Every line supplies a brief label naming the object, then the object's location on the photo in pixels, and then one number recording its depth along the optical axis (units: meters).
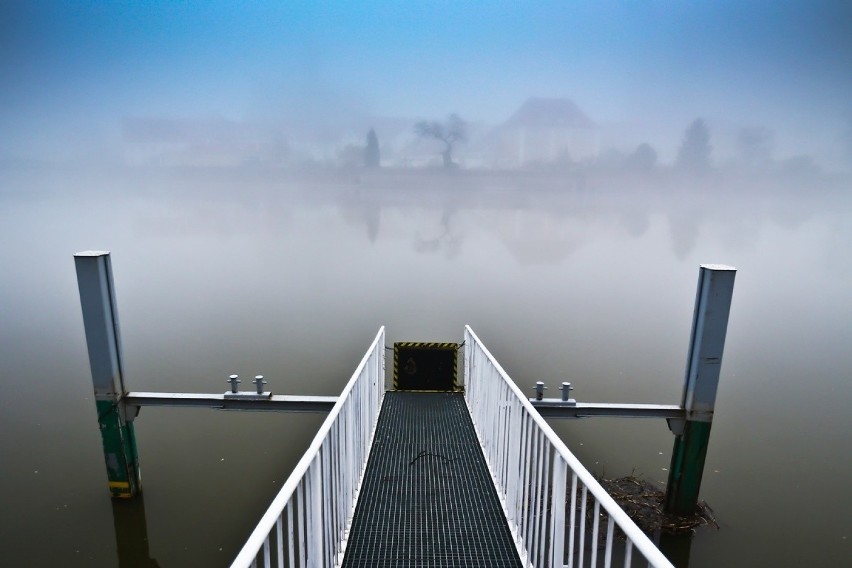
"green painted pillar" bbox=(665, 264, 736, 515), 5.52
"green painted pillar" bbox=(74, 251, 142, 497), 5.71
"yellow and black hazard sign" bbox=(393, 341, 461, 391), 6.45
